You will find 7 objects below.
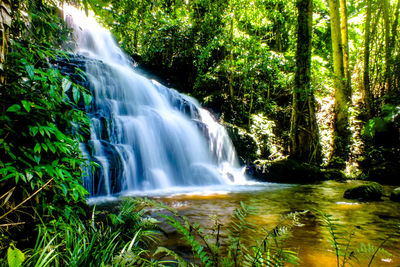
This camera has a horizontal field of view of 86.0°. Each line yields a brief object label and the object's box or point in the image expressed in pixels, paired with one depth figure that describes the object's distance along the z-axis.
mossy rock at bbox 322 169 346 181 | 8.10
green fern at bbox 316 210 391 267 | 1.22
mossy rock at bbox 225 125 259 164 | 9.84
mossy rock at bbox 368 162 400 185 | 7.36
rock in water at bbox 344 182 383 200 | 4.68
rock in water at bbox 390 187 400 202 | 4.62
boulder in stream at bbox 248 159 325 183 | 7.77
